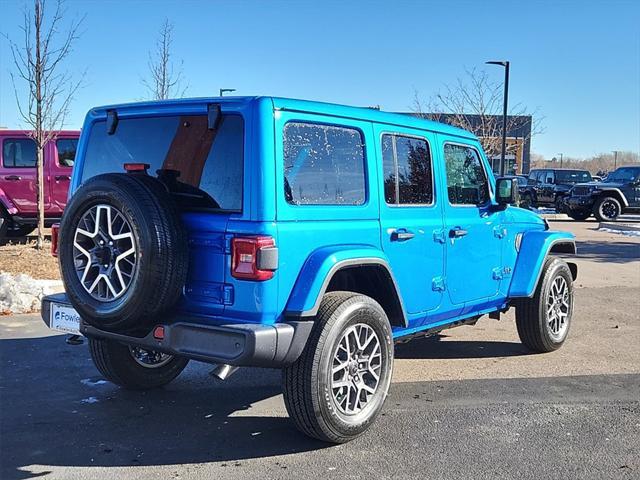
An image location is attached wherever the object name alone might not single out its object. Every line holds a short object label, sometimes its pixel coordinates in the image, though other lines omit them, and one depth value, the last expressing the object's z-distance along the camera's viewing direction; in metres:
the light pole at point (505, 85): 23.47
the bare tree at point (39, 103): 10.59
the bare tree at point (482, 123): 25.48
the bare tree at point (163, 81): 15.59
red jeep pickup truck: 11.94
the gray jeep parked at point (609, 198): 23.05
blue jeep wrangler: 3.51
